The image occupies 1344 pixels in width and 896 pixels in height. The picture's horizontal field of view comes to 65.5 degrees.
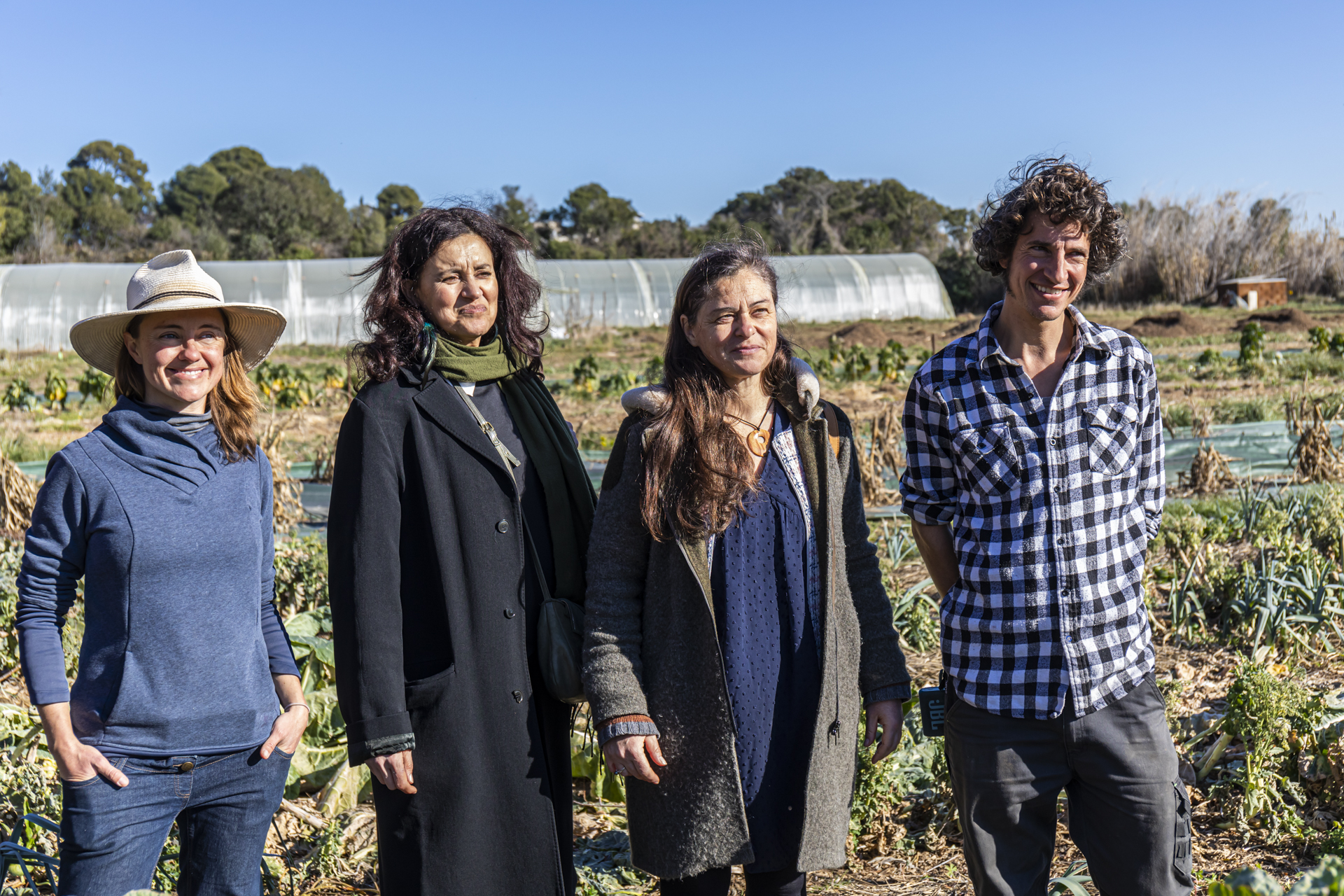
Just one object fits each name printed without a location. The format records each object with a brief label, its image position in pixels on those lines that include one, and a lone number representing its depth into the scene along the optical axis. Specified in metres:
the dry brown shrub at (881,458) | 6.57
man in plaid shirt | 1.99
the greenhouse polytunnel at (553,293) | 22.55
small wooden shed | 25.92
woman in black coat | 1.92
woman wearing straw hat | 1.80
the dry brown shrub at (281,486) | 5.67
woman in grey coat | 1.94
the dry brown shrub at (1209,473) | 6.46
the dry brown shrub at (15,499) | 6.08
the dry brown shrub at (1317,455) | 6.26
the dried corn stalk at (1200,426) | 7.72
